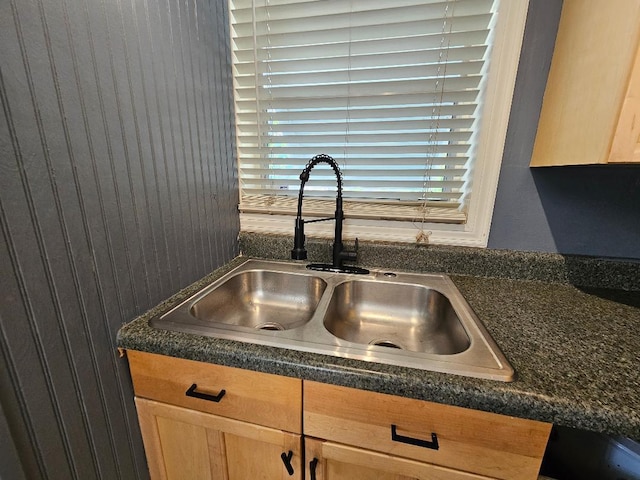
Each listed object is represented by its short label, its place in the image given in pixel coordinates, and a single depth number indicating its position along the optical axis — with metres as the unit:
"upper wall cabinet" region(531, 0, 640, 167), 0.56
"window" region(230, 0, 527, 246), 0.92
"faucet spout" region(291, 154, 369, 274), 0.94
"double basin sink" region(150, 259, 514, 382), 0.62
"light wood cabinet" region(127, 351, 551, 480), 0.53
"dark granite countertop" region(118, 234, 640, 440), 0.48
